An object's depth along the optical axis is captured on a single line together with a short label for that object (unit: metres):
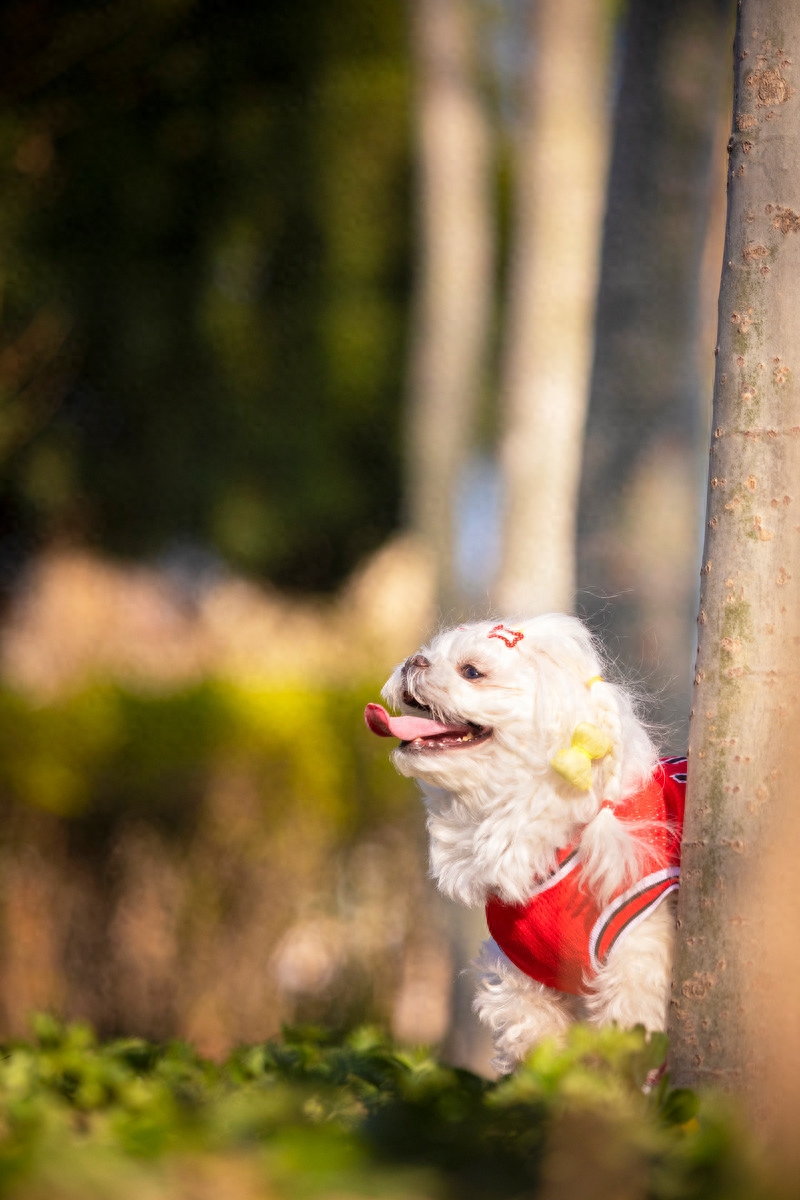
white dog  4.59
